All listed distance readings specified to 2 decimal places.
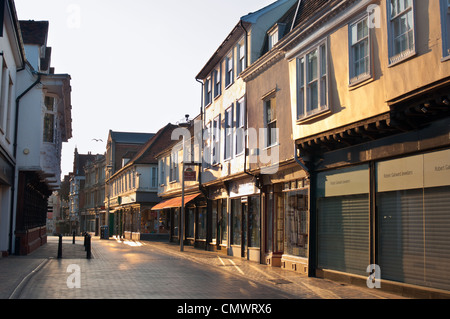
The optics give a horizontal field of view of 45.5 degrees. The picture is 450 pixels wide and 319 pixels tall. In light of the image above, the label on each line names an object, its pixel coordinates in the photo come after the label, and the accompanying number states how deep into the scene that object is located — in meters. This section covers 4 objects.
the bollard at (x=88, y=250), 22.55
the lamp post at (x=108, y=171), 66.96
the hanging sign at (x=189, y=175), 29.20
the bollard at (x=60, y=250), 22.19
